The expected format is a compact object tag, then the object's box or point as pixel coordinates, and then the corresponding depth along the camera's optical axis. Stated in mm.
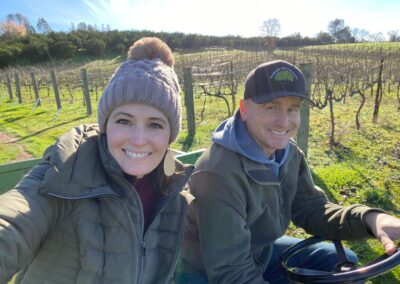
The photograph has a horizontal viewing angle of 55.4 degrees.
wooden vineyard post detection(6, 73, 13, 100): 20422
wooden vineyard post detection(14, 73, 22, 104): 18028
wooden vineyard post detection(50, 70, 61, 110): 14375
